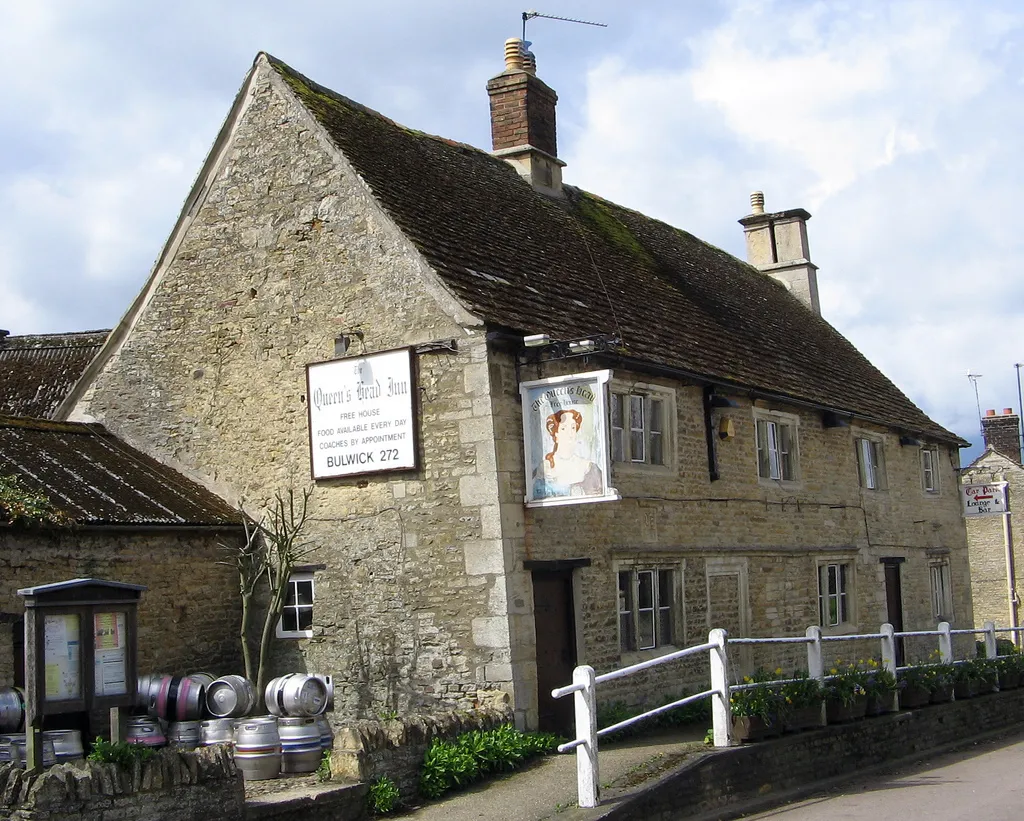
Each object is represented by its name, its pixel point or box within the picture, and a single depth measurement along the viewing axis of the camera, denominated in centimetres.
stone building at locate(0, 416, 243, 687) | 1242
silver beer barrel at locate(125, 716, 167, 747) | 1129
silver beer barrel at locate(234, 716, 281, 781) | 1124
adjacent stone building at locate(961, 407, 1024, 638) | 3669
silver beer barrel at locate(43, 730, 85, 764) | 990
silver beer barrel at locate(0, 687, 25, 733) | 1111
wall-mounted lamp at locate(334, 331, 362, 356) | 1457
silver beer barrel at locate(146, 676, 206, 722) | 1256
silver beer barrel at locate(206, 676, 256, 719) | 1252
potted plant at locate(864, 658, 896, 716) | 1475
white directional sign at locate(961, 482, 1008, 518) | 2489
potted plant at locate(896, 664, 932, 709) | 1559
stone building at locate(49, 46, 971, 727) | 1350
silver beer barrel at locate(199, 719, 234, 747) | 1204
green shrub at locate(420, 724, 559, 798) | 1143
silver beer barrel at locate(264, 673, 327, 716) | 1258
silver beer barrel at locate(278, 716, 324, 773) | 1148
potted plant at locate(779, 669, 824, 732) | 1310
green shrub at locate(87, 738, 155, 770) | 905
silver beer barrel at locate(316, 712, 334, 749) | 1173
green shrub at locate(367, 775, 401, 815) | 1080
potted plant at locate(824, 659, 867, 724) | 1395
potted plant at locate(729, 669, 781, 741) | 1235
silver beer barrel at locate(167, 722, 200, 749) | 1198
